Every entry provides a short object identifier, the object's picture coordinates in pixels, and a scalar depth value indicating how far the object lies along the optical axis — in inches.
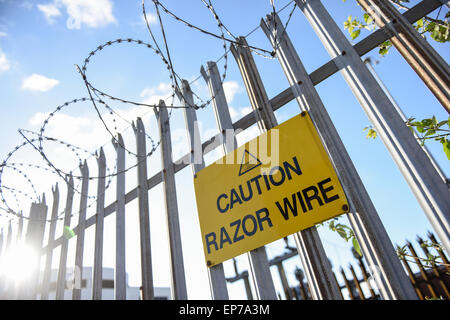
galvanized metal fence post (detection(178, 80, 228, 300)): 70.3
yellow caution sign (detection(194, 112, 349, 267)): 66.5
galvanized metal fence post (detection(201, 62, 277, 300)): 67.8
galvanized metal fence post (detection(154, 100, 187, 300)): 73.7
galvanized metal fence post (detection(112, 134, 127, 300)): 80.2
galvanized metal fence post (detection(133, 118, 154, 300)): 76.6
